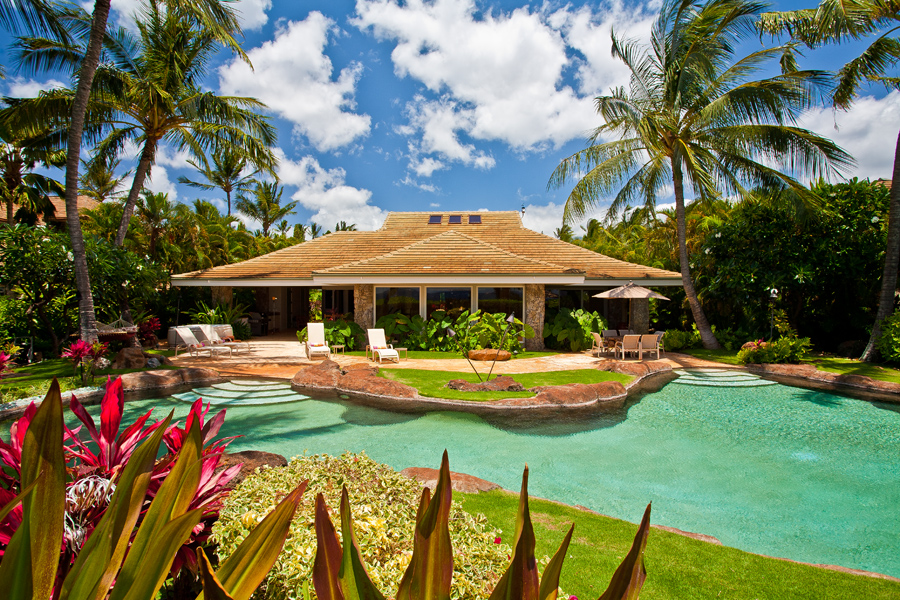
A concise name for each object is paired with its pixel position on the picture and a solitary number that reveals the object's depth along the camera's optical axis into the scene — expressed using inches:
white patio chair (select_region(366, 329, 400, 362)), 518.3
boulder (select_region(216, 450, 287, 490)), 183.6
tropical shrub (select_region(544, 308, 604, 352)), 640.4
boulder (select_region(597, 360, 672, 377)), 477.4
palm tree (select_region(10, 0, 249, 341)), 413.7
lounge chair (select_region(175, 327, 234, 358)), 558.8
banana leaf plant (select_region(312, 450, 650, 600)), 41.4
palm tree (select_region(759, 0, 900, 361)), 447.5
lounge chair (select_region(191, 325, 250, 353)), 588.4
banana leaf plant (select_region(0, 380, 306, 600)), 35.4
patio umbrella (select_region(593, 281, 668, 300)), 581.0
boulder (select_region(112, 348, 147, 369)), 462.3
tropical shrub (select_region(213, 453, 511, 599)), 83.0
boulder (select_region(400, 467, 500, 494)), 197.5
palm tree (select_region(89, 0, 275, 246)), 531.2
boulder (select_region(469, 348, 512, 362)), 550.6
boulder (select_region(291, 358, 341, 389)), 422.3
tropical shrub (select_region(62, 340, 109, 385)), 364.2
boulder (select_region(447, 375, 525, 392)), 387.5
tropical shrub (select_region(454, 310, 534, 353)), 598.2
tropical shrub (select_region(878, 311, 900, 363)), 483.7
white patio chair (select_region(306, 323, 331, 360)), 544.1
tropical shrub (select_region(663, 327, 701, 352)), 658.8
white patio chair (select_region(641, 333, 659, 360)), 571.5
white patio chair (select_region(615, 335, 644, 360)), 567.5
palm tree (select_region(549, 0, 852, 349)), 533.0
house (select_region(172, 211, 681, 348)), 600.7
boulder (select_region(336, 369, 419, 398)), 384.8
